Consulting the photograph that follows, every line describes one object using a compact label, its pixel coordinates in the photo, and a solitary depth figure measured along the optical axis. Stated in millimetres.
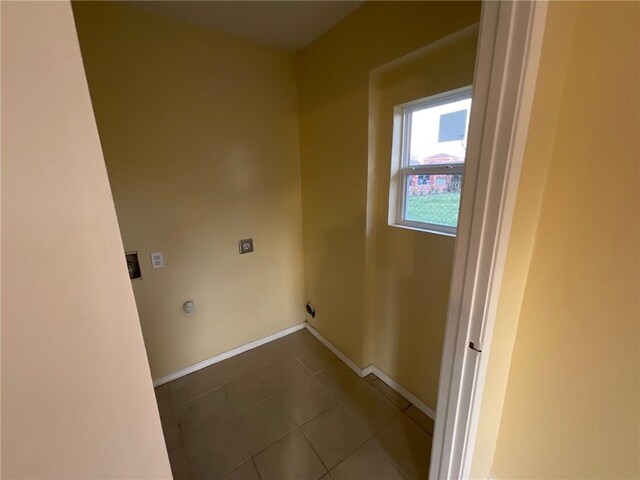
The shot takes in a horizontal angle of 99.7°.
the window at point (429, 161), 1411
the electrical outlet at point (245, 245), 2174
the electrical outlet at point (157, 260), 1820
